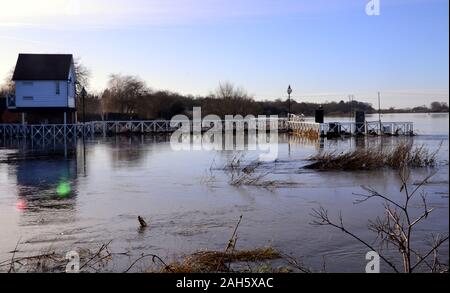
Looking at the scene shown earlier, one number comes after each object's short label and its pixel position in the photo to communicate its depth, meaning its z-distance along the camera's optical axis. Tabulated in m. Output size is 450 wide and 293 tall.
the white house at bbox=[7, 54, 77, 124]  40.31
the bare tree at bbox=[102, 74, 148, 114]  47.09
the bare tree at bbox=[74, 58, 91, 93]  46.27
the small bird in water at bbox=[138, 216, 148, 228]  8.91
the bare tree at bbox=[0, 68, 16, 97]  50.88
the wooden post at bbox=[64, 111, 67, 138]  40.25
